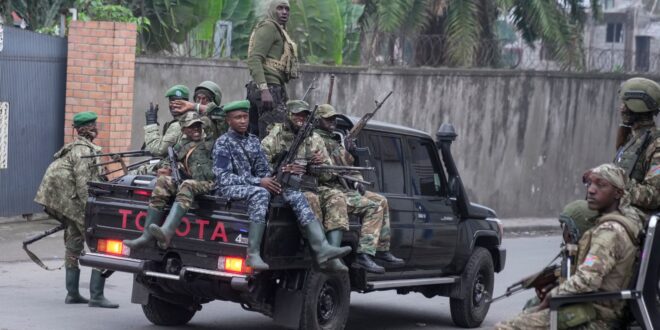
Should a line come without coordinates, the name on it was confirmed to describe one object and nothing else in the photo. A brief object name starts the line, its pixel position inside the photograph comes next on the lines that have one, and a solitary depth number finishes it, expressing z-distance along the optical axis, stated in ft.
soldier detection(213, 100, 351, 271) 27.59
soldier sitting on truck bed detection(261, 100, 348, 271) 29.50
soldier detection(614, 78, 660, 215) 23.08
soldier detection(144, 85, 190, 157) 32.48
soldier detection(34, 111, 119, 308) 34.71
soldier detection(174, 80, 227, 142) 32.35
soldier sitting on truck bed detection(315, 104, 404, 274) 30.48
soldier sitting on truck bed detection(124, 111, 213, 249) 28.19
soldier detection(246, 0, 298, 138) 32.86
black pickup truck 28.37
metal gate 47.57
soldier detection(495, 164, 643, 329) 19.92
